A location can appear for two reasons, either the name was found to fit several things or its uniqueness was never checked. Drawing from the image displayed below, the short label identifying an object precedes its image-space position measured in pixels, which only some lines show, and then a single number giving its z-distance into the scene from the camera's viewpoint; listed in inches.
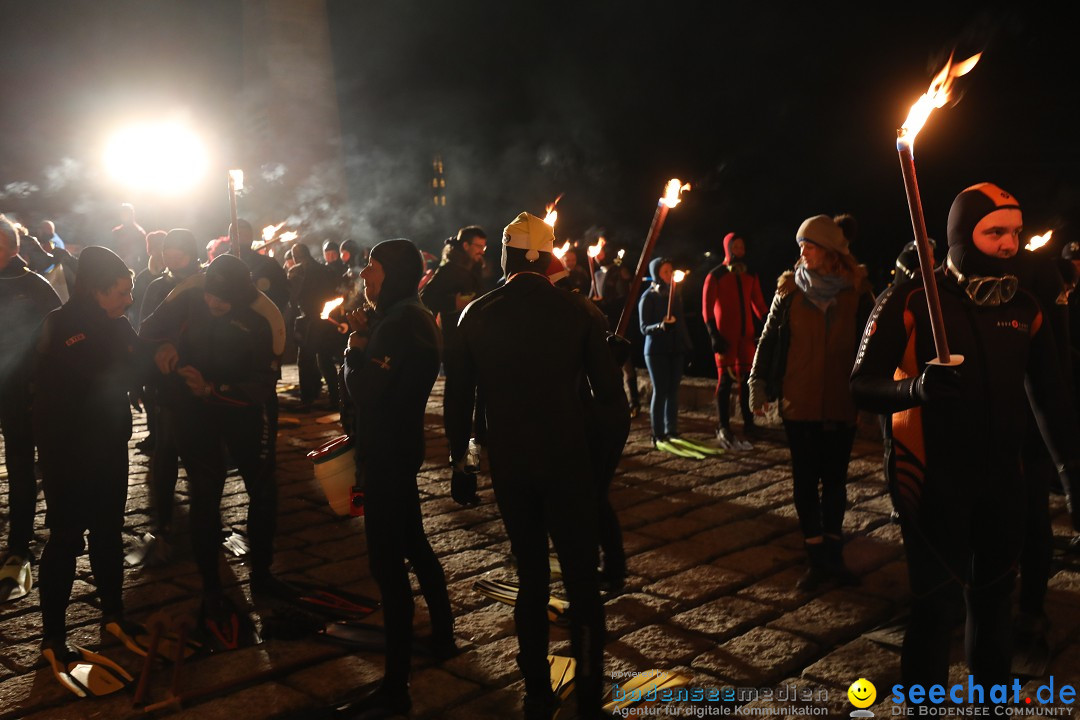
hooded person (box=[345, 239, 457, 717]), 153.8
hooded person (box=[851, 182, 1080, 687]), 124.3
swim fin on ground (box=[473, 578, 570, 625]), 191.9
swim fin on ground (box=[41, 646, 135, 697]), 162.7
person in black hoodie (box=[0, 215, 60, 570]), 238.2
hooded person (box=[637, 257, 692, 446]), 348.2
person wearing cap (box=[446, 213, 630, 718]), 142.2
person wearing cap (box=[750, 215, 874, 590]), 206.2
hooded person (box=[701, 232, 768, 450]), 350.3
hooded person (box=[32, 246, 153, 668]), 180.4
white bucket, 187.9
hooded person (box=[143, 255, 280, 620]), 195.3
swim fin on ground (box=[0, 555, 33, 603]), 213.3
